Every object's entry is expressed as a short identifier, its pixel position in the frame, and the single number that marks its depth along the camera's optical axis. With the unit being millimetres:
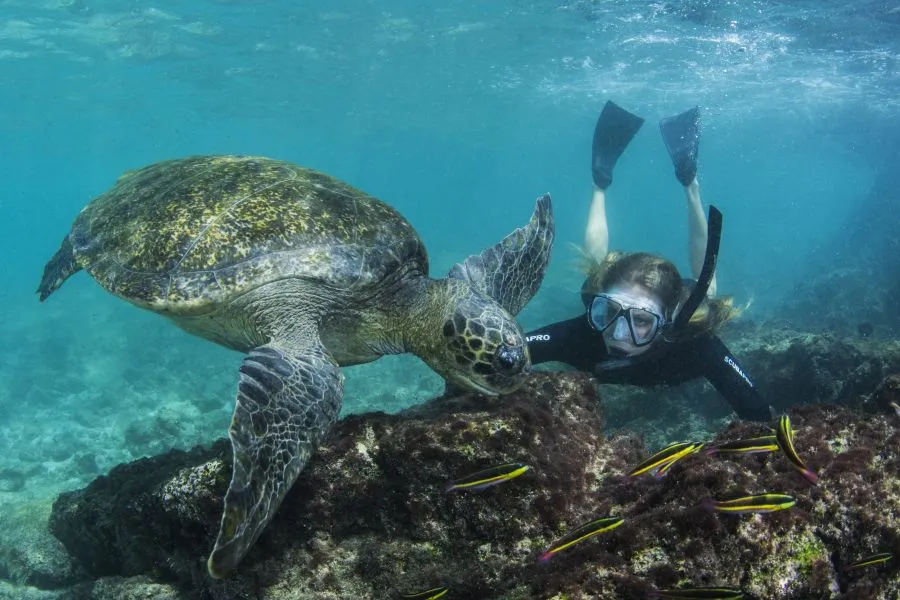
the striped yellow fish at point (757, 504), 1741
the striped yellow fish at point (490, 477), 2053
